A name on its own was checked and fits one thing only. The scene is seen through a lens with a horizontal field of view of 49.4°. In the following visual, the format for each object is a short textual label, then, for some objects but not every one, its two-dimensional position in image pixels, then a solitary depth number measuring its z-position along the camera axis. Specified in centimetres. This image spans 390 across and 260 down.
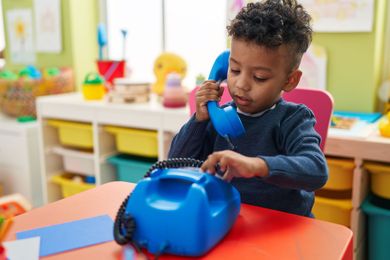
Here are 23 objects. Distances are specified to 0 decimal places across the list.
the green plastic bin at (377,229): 138
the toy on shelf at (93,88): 204
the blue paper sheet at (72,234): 59
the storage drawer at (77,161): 208
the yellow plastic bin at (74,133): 204
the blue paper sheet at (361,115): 160
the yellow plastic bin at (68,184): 210
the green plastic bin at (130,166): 190
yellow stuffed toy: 202
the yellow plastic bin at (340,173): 137
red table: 56
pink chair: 99
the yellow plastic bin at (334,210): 140
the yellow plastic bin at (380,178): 134
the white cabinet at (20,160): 221
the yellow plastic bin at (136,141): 186
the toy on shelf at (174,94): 177
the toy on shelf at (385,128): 134
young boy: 76
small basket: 228
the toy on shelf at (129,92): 191
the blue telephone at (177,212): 54
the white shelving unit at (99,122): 176
